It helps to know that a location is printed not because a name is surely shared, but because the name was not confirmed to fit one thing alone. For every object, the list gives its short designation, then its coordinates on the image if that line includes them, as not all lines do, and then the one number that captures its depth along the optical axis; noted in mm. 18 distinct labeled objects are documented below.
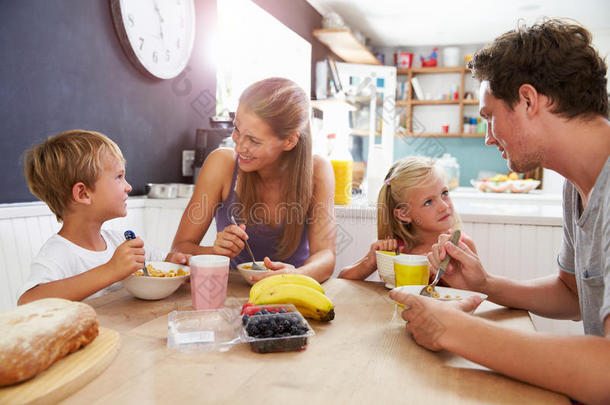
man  786
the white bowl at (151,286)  1099
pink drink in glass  1025
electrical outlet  2846
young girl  1736
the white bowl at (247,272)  1259
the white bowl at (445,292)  1040
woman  1602
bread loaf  612
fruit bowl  4762
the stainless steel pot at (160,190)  2449
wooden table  641
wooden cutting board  594
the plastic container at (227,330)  788
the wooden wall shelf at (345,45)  4953
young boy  1326
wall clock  2244
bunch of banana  965
